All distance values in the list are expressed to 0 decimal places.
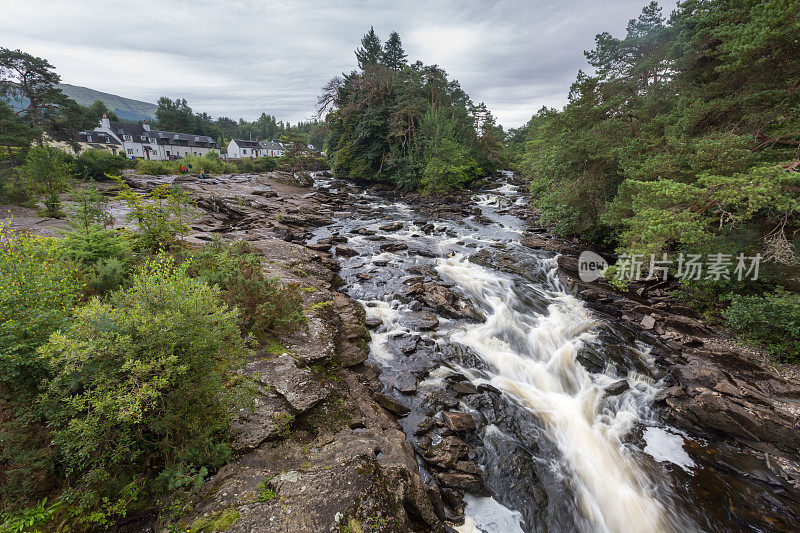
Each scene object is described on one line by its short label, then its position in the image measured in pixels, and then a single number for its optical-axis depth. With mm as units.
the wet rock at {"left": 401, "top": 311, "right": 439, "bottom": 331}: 11188
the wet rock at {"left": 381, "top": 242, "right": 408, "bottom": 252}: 18875
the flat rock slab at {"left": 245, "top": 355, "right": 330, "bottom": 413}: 6184
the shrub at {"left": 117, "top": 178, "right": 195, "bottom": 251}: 9883
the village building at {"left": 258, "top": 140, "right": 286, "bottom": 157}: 97494
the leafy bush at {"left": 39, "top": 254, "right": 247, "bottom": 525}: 3309
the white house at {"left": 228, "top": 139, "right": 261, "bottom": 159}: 90688
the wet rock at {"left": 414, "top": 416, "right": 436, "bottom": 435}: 6946
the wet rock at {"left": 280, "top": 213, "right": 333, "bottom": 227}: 23078
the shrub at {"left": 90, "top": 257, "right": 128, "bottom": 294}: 6871
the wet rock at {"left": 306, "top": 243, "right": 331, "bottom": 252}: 17812
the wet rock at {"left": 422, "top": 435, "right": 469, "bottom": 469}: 6238
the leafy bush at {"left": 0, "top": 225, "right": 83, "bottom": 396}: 3559
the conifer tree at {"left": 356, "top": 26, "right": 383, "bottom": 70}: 61625
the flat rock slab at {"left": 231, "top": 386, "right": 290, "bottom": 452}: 5000
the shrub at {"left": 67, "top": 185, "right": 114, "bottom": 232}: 8875
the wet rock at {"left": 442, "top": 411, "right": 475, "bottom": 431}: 7164
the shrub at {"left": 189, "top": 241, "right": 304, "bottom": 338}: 7762
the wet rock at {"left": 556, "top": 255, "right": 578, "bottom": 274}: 16366
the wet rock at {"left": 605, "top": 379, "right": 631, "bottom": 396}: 8750
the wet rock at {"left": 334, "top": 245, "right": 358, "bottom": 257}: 17516
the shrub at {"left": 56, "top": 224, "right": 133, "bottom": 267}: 7898
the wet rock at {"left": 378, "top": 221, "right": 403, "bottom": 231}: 24061
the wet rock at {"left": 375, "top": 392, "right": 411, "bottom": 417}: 7445
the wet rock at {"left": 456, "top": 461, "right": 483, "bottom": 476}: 6184
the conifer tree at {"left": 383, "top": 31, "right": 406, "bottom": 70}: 61156
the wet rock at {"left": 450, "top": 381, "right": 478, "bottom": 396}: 8336
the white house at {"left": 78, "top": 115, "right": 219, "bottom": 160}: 68938
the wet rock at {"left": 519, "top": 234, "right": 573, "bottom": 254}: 19219
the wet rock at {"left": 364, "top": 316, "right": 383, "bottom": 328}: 10945
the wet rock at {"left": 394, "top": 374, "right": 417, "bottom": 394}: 8212
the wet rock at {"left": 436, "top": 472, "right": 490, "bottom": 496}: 5914
